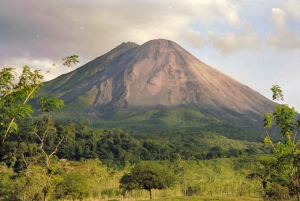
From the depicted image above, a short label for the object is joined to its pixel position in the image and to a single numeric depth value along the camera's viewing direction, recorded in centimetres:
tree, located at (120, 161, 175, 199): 7694
